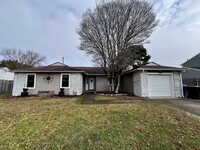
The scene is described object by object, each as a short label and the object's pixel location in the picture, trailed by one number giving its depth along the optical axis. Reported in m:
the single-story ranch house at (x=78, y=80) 12.36
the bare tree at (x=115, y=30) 14.62
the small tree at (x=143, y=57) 24.30
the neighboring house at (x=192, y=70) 16.24
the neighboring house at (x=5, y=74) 19.29
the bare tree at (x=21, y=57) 26.72
